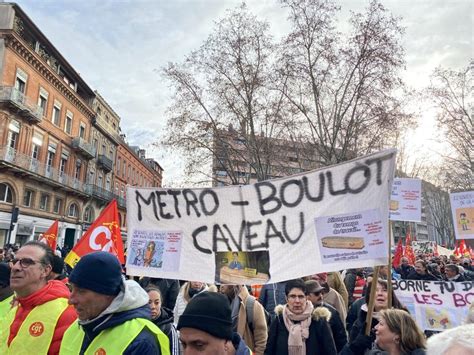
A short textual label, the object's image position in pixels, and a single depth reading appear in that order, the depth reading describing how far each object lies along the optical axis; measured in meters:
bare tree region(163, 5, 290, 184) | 18.79
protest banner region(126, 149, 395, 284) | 3.26
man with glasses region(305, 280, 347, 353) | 3.92
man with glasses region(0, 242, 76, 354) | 2.45
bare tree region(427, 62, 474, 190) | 19.06
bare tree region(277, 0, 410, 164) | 16.06
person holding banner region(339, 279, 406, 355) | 3.15
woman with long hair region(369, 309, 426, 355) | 2.73
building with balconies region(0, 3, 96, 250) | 22.97
